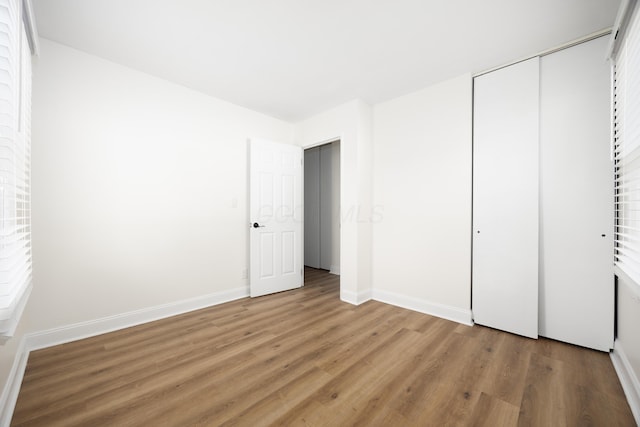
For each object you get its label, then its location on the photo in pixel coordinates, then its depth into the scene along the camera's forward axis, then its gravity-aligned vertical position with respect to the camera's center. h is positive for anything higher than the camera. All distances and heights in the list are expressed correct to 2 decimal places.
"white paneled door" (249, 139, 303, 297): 3.53 -0.06
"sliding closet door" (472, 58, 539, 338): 2.34 +0.14
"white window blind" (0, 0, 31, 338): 1.10 +0.28
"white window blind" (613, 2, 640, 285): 1.40 +0.50
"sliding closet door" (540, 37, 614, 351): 2.06 +0.13
